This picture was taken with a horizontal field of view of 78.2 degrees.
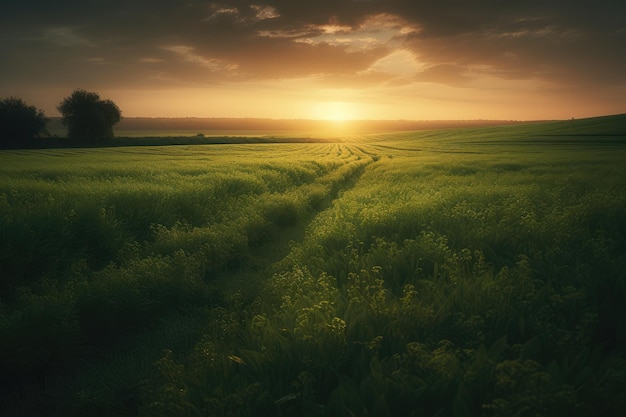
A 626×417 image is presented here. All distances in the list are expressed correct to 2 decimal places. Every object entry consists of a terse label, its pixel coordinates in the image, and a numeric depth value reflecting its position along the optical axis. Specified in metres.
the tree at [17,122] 62.91
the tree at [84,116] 68.62
